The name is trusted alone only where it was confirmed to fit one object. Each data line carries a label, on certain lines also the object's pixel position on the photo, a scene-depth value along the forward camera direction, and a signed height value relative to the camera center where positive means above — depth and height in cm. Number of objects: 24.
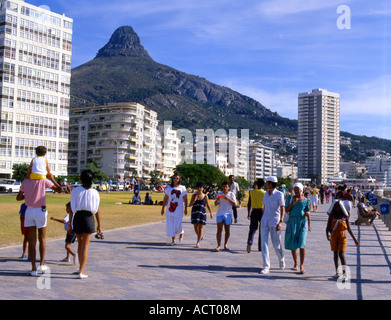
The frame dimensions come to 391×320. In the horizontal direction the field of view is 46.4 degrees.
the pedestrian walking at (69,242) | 792 -110
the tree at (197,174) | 6481 +112
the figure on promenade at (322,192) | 3800 -75
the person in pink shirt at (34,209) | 687 -46
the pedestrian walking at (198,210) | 1074 -67
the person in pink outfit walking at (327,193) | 4168 -86
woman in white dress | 1080 -52
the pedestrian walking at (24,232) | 789 -91
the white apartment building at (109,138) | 9569 +899
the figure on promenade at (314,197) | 2628 -78
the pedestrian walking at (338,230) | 746 -76
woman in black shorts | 668 -51
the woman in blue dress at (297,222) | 776 -66
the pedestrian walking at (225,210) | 1030 -64
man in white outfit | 779 -57
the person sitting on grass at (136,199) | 3034 -124
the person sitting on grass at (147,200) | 3040 -130
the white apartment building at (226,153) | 15675 +1079
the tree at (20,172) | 5866 +84
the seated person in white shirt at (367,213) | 1817 -114
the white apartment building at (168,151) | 11969 +804
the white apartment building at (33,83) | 6712 +1491
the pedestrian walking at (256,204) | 1038 -50
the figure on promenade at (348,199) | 1479 -51
